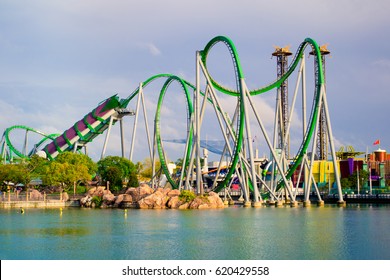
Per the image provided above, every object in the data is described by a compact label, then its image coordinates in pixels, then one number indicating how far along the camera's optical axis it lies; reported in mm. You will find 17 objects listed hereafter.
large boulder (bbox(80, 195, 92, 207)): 57969
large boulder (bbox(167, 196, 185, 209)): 51375
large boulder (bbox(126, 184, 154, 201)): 54809
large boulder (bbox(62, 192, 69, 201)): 60844
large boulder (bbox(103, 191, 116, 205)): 56281
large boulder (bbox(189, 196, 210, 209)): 50438
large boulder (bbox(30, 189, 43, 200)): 59438
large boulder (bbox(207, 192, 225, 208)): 51494
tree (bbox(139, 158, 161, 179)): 100162
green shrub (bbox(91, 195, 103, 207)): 57406
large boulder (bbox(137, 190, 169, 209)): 52406
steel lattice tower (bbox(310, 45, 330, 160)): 99000
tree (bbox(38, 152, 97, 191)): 62844
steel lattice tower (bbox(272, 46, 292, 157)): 100569
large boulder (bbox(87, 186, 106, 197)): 58888
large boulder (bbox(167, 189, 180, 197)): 53250
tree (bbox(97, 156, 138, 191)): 64812
